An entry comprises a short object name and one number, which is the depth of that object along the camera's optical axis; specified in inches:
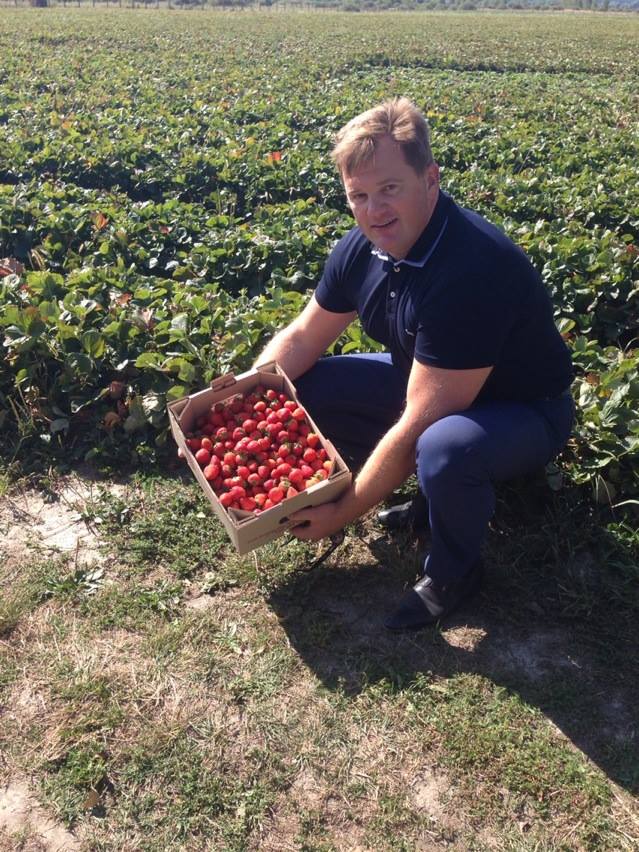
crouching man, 112.3
